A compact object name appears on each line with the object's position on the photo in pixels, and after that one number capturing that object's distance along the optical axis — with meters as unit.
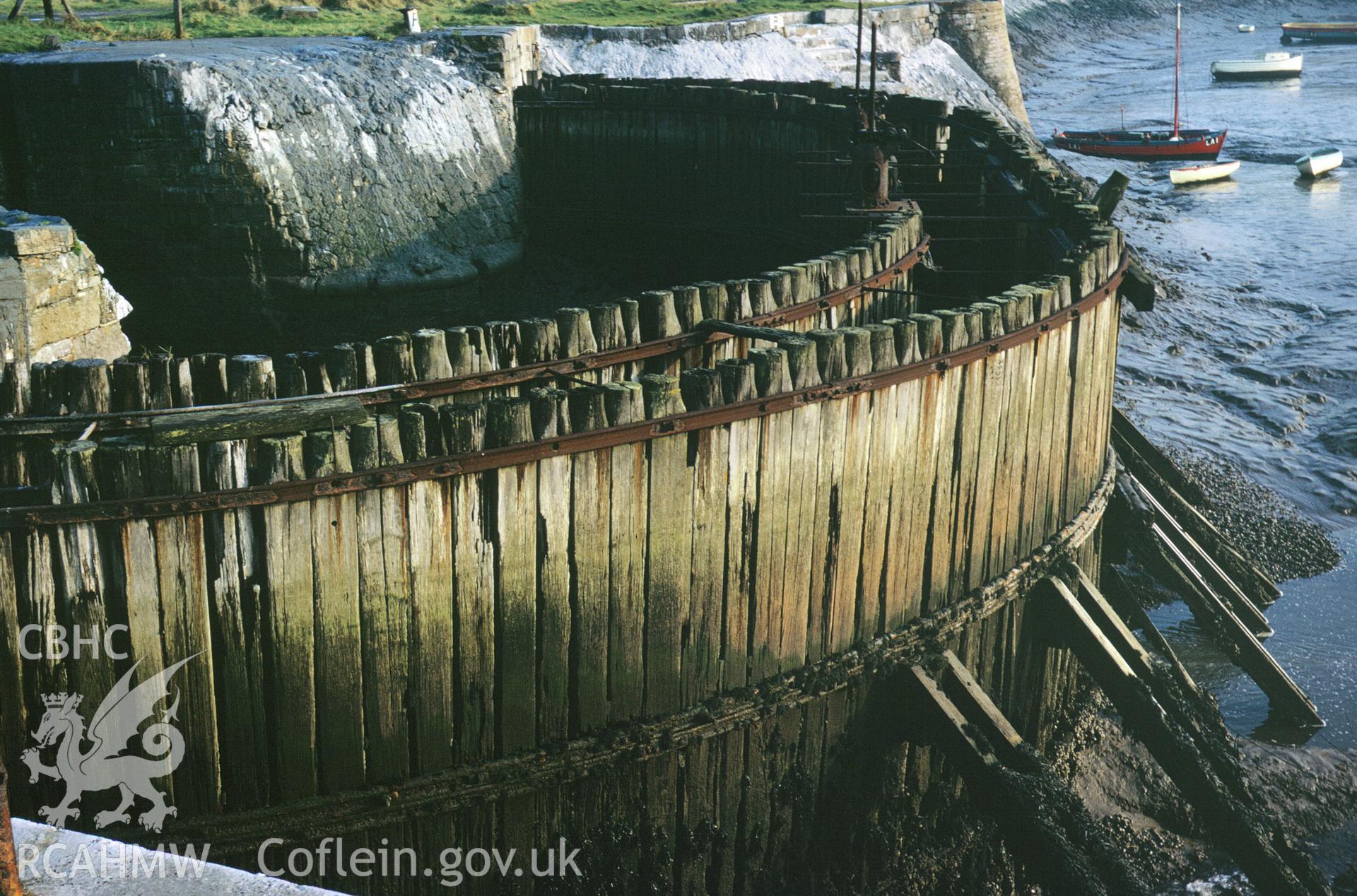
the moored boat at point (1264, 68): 59.22
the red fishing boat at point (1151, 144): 39.97
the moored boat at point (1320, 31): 70.88
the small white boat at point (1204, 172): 37.28
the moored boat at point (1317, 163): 37.38
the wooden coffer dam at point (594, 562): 5.60
